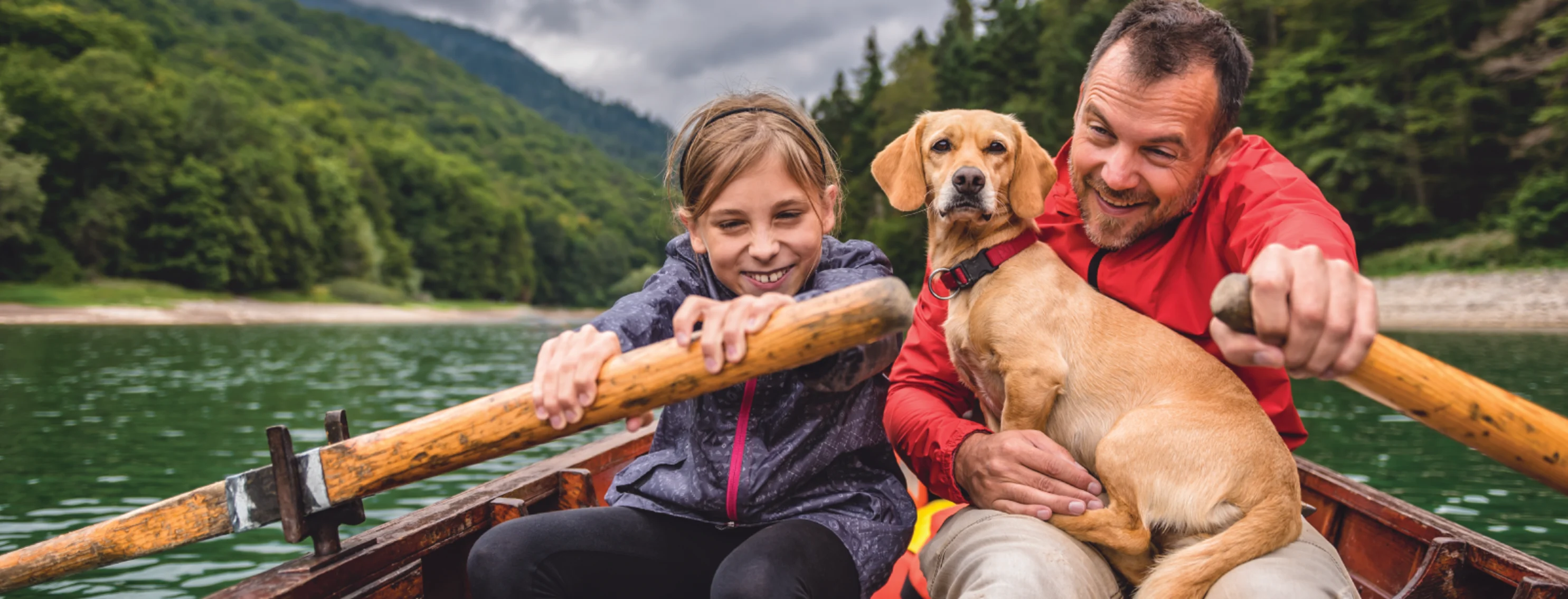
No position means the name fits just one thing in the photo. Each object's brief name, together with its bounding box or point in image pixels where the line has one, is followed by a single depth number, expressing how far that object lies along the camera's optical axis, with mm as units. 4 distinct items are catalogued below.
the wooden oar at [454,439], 1843
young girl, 2430
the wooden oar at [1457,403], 1784
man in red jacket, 2381
